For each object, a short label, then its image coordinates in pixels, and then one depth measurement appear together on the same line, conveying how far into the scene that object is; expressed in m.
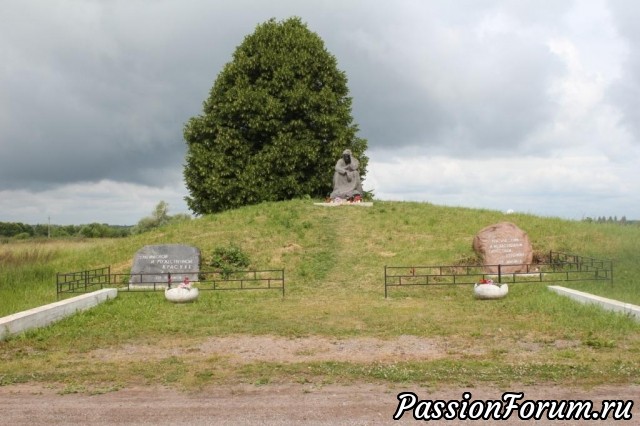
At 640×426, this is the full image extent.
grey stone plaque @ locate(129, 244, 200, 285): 19.88
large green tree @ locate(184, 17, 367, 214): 33.06
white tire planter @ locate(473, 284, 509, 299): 15.93
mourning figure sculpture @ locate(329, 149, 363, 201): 29.66
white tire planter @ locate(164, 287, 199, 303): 15.90
